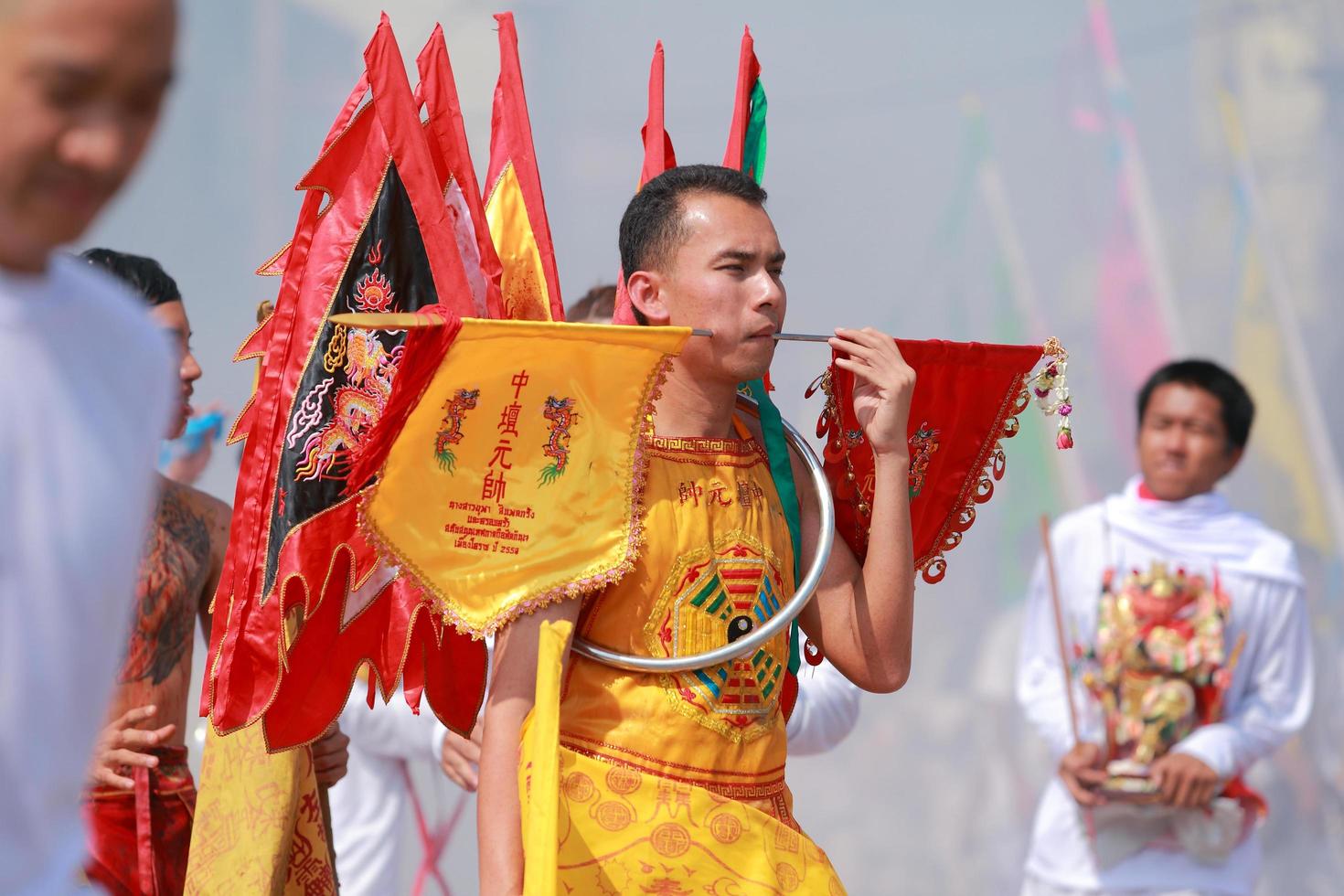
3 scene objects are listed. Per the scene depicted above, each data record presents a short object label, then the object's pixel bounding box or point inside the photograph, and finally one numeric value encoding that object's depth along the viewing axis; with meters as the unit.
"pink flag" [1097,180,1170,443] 13.18
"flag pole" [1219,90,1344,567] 13.04
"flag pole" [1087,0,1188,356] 13.11
